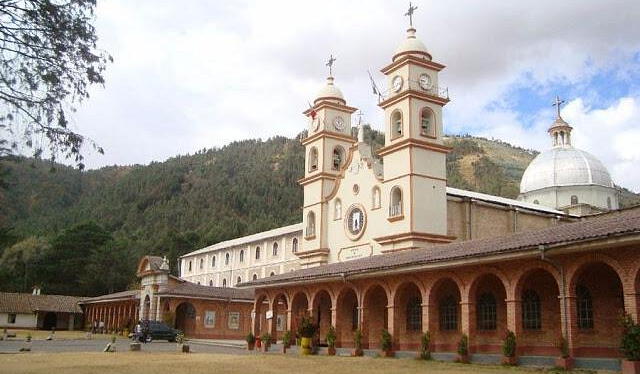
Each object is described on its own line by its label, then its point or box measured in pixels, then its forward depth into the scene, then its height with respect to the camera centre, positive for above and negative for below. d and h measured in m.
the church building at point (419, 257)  19.14 +2.61
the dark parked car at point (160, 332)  39.31 -0.54
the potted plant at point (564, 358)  18.30 -0.75
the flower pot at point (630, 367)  15.71 -0.83
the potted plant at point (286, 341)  30.74 -0.73
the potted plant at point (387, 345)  25.39 -0.68
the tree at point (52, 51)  14.39 +6.01
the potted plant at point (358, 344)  26.69 -0.69
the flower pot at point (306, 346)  28.40 -0.87
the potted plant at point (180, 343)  28.27 -1.05
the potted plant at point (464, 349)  21.59 -0.66
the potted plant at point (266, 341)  32.18 -0.79
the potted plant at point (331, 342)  28.00 -0.66
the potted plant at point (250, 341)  33.25 -0.82
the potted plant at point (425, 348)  23.06 -0.69
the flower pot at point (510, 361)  20.02 -0.94
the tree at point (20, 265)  74.56 +6.29
